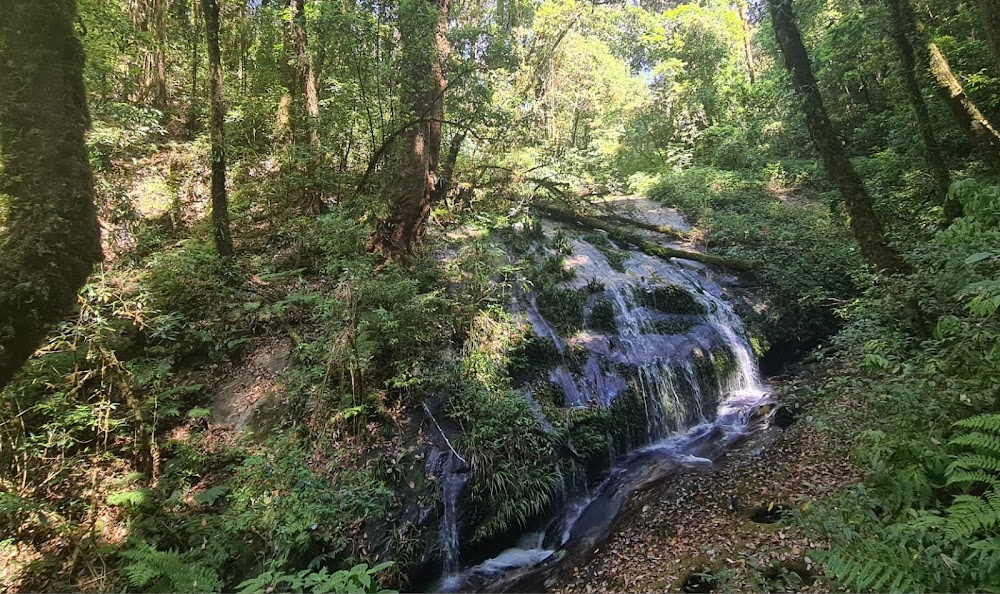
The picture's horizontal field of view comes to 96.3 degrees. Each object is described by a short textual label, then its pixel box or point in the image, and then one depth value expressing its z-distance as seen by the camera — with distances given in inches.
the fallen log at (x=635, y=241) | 504.4
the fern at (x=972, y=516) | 110.5
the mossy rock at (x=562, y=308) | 373.1
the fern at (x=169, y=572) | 152.9
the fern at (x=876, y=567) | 115.6
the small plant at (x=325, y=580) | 119.4
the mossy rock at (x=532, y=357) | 314.5
